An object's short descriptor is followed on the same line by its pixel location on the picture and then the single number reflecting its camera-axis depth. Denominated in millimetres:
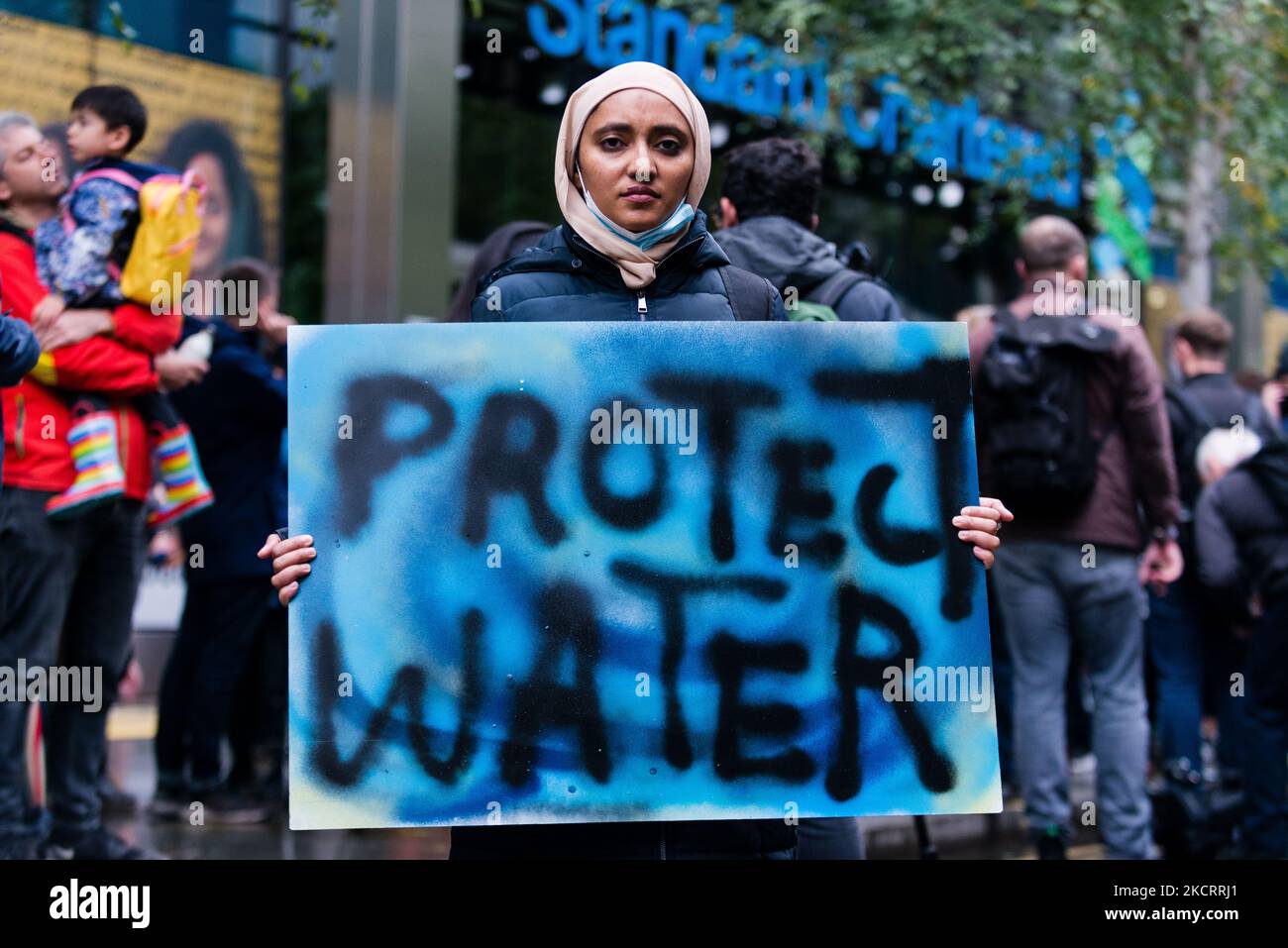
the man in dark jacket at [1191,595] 6562
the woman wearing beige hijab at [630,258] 2867
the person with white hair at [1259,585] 5672
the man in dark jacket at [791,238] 4445
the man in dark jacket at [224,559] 6383
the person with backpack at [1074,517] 5574
